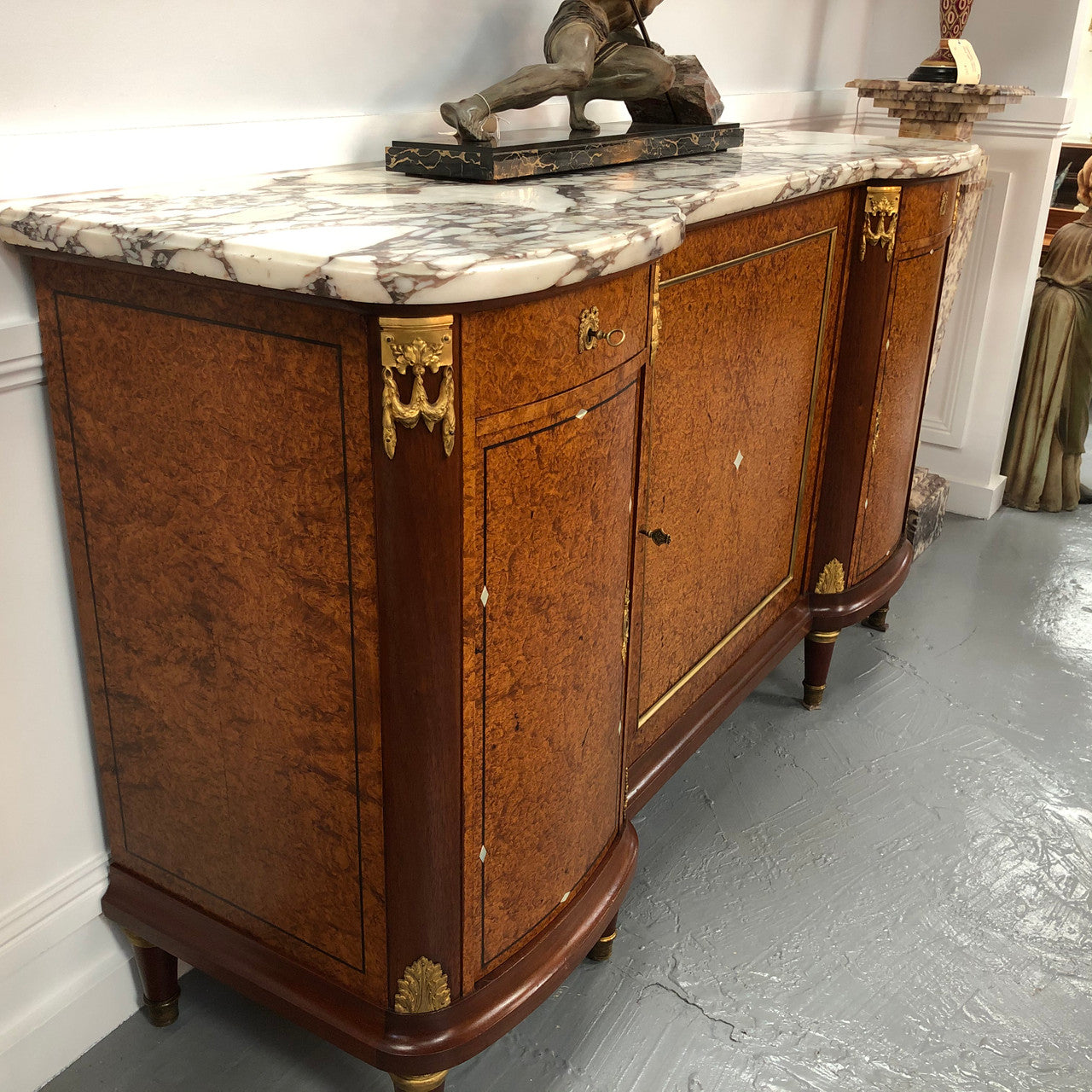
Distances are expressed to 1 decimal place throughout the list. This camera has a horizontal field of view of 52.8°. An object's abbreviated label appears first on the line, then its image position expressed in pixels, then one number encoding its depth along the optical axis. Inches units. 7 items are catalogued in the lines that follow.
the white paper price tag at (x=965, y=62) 127.6
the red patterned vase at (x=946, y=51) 128.5
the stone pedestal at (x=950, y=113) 126.7
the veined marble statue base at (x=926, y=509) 139.7
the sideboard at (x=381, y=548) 46.6
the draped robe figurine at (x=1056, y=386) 153.9
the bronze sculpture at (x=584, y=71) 69.7
